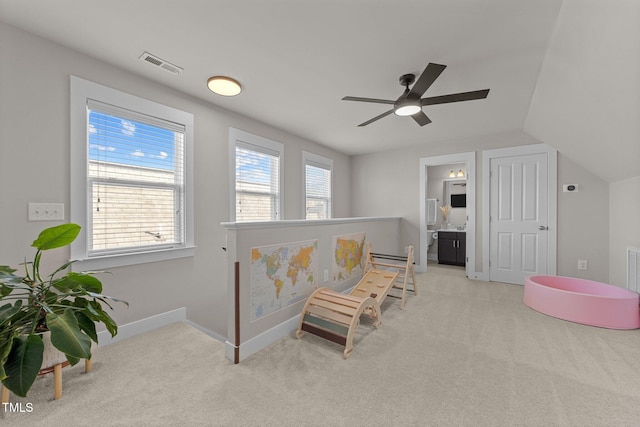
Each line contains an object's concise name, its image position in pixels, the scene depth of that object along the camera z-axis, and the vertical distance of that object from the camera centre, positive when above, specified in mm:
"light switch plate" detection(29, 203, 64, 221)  1897 +3
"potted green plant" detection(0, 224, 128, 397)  1229 -606
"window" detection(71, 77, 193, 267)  2109 +332
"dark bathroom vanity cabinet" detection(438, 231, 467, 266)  5469 -762
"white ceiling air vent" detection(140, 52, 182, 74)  2135 +1327
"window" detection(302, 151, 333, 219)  4570 +523
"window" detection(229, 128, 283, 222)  3299 +497
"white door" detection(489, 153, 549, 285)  3867 -63
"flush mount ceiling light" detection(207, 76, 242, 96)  2455 +1282
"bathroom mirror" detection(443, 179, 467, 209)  5992 +505
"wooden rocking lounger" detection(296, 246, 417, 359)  2094 -938
